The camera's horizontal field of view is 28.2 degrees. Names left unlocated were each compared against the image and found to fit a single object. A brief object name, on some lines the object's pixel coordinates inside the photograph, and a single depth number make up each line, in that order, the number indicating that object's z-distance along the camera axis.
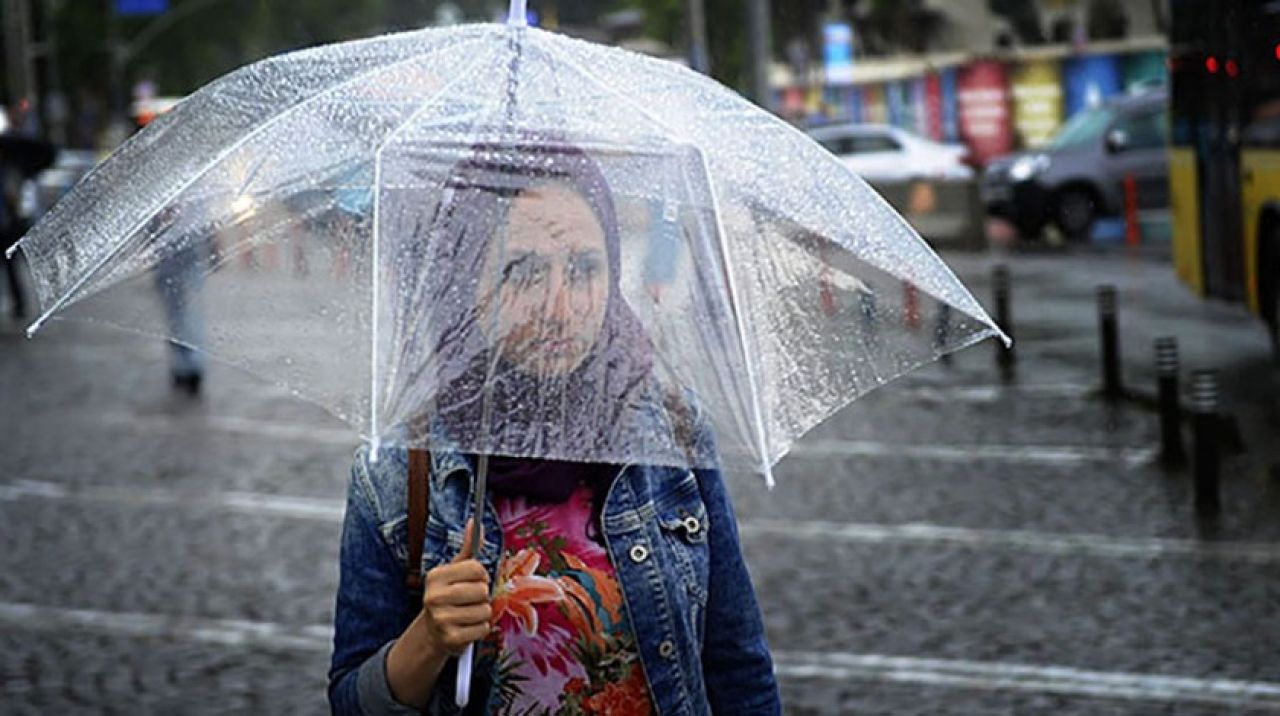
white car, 38.66
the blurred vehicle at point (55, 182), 30.64
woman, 3.18
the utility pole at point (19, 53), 56.81
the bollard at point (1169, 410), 12.45
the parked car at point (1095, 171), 34.59
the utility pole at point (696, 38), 42.81
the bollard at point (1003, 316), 17.66
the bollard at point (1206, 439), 10.97
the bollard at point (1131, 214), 33.75
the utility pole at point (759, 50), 33.00
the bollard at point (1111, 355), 15.48
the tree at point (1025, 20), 59.81
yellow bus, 16.62
